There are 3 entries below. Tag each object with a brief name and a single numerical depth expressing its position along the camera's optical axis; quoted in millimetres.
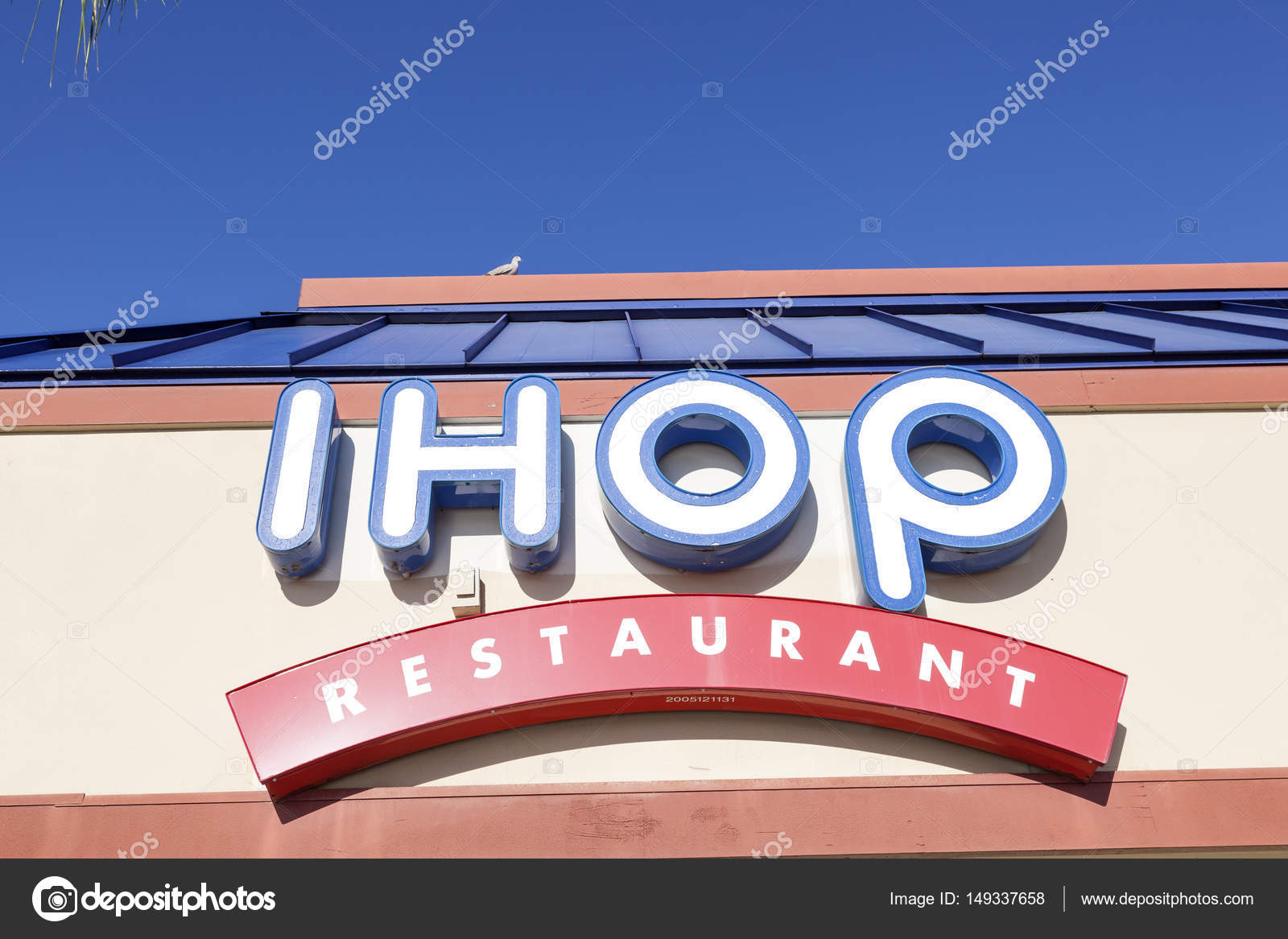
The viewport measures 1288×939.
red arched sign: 7137
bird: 16641
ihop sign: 8023
